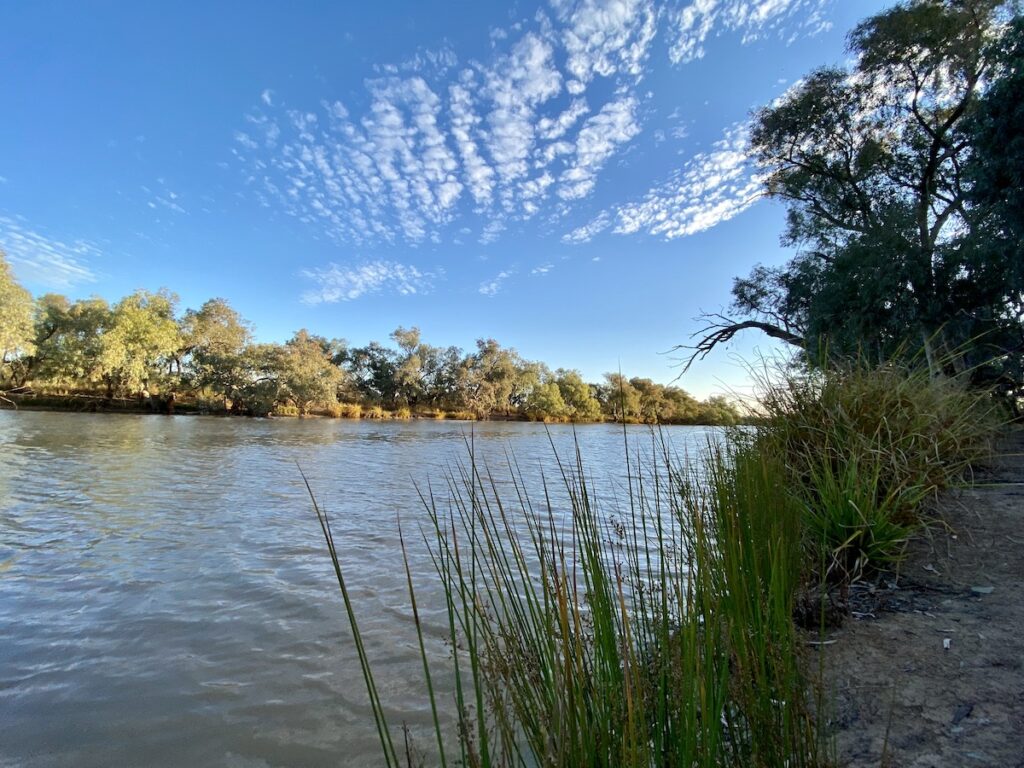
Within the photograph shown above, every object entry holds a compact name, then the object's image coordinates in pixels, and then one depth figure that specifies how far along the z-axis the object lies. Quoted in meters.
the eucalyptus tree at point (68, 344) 31.55
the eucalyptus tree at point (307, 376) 38.06
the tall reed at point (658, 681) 0.96
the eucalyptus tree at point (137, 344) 31.50
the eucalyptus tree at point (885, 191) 9.10
